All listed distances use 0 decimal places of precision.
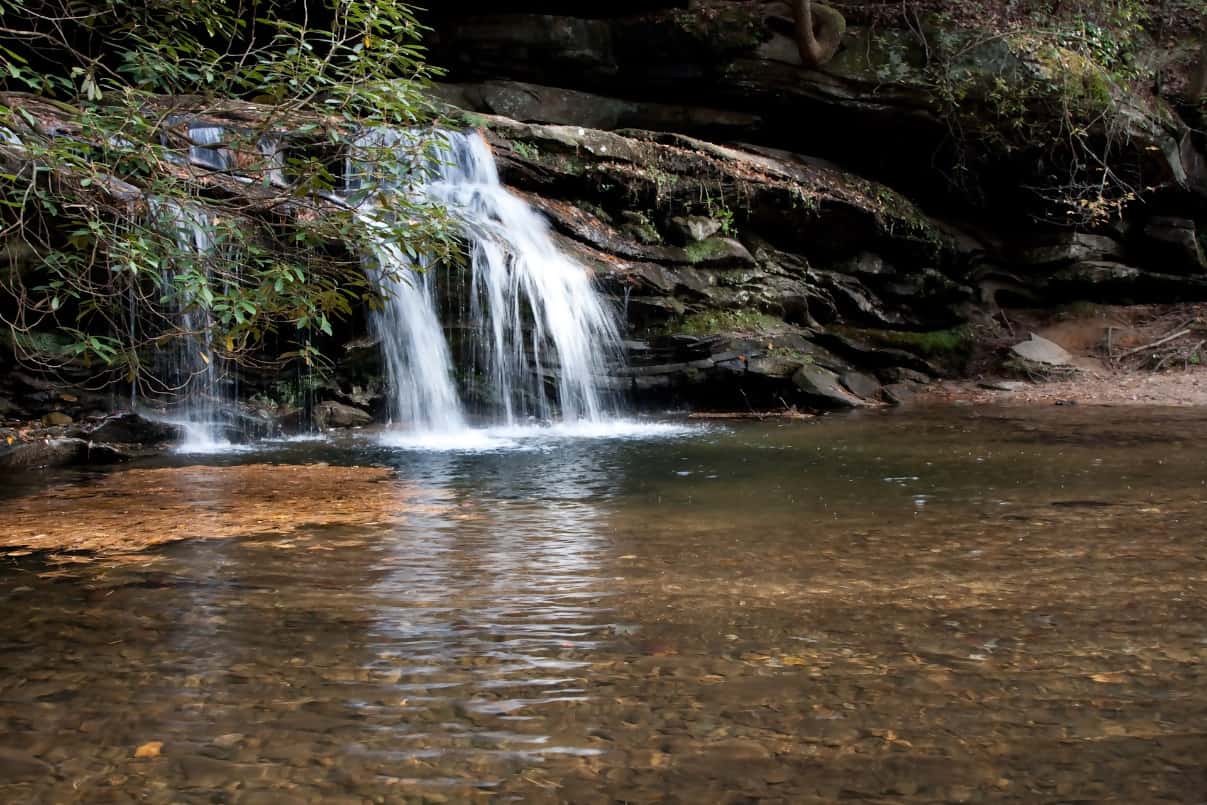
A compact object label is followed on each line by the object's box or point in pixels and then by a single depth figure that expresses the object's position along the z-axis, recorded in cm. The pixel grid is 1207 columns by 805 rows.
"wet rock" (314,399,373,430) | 1044
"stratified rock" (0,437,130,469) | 776
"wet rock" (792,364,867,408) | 1209
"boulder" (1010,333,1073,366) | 1496
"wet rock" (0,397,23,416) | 914
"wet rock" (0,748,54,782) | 216
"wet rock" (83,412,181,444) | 898
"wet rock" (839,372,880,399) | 1292
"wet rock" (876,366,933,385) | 1423
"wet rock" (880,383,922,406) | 1295
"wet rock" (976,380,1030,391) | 1392
